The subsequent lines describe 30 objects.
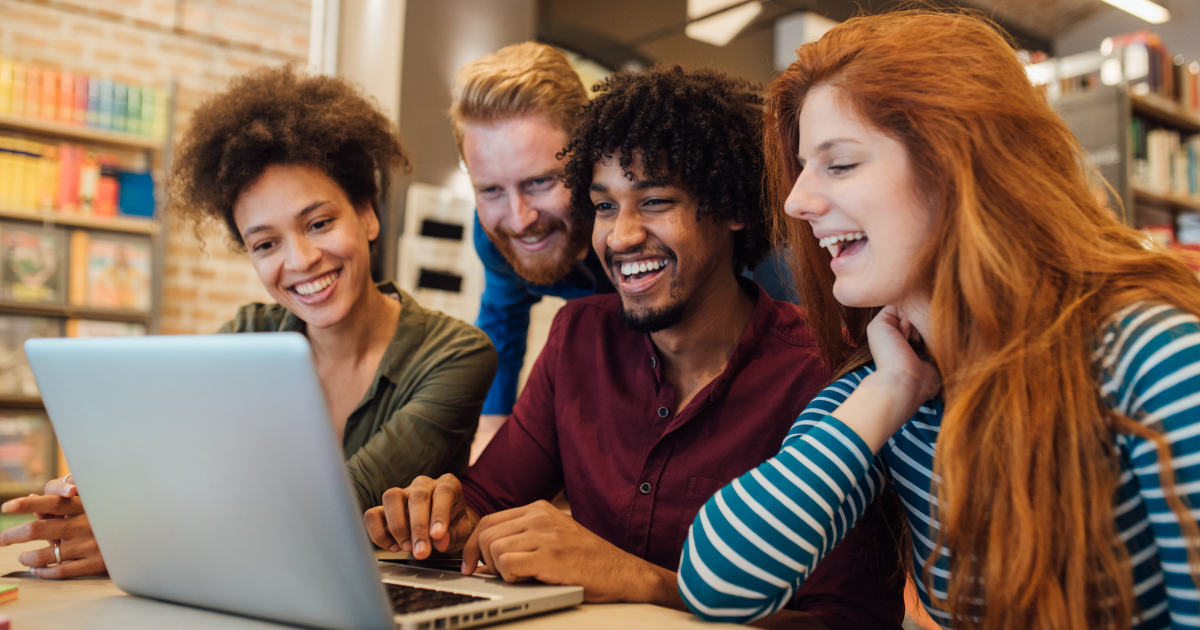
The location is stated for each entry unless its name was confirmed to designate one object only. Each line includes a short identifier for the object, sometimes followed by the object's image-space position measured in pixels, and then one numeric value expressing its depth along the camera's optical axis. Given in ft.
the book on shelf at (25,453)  12.27
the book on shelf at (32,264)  12.27
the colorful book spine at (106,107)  13.24
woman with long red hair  2.62
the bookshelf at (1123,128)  12.05
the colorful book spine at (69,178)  12.76
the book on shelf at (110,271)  12.88
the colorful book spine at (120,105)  13.38
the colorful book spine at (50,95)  12.73
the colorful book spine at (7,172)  12.32
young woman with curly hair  5.23
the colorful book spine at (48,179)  12.62
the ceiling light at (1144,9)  17.08
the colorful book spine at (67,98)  12.88
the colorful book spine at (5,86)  12.36
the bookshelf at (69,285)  12.32
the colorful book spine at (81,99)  13.04
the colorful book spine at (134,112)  13.52
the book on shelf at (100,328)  12.85
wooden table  2.64
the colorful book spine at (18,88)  12.46
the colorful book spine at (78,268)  12.84
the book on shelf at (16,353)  12.23
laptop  2.19
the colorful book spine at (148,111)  13.71
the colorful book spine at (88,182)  12.98
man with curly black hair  4.19
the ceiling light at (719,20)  8.10
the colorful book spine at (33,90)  12.59
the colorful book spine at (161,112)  13.84
